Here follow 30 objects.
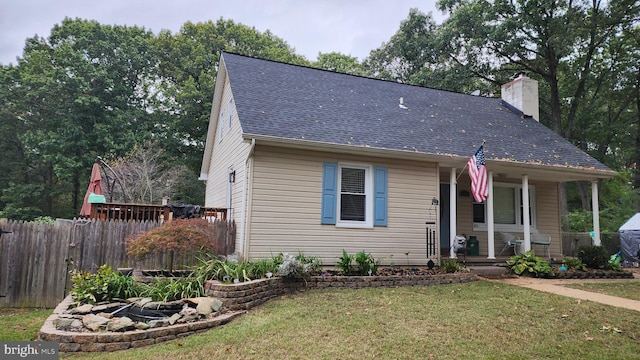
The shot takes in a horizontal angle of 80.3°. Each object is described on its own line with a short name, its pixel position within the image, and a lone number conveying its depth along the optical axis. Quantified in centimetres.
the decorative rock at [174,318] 481
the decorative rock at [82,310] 502
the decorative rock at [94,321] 451
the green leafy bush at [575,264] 975
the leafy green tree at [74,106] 2311
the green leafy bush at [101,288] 558
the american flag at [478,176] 830
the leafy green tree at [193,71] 2467
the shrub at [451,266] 853
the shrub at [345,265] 773
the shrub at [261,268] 675
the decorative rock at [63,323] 454
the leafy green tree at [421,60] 2150
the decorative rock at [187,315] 496
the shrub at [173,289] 585
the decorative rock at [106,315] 485
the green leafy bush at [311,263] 729
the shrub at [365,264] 784
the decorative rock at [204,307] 521
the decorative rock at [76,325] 452
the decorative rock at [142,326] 461
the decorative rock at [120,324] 450
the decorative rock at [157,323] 468
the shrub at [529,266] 907
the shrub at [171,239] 652
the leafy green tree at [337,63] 3116
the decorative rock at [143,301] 538
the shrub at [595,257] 1000
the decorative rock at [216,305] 544
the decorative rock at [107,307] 513
